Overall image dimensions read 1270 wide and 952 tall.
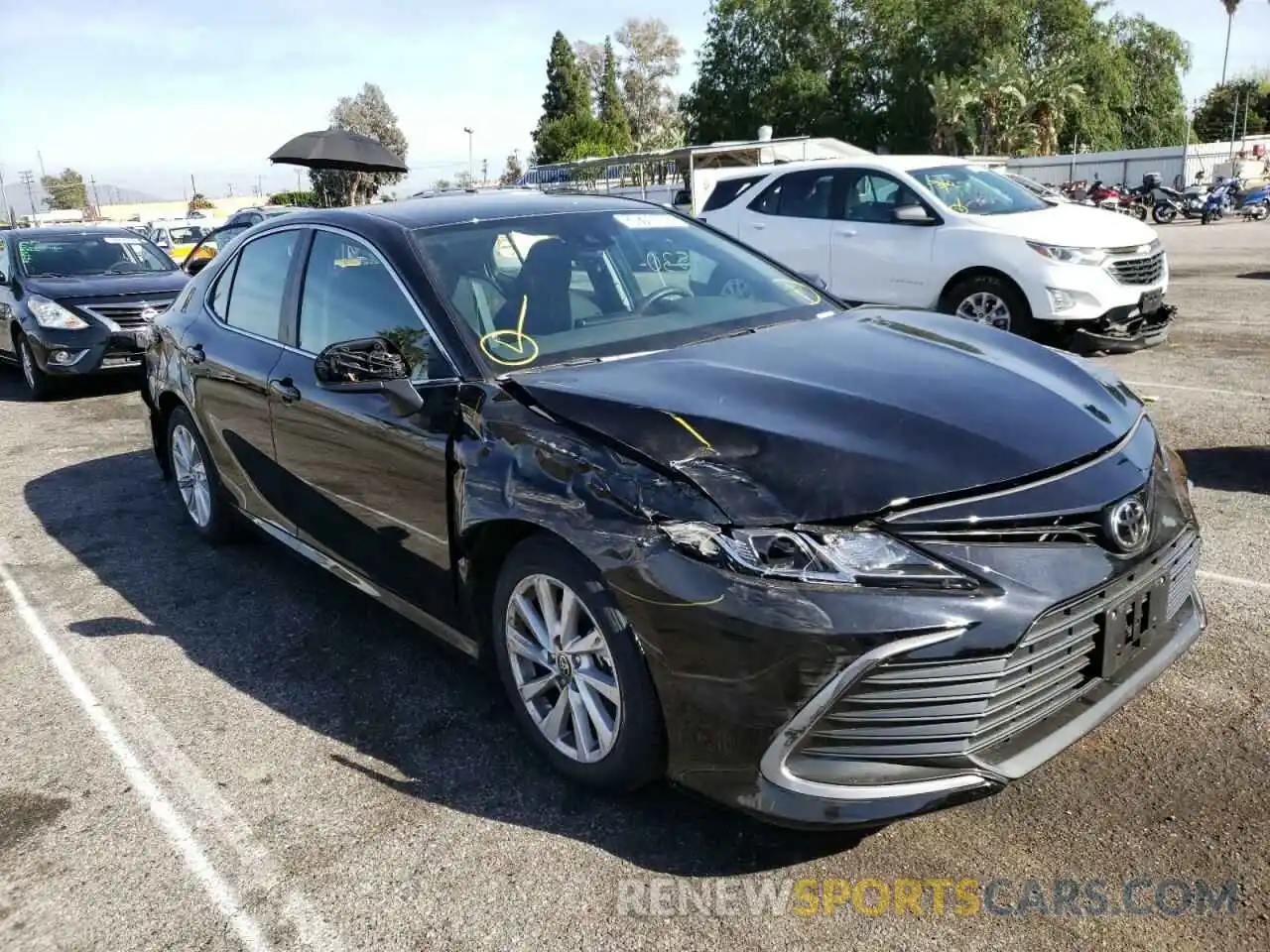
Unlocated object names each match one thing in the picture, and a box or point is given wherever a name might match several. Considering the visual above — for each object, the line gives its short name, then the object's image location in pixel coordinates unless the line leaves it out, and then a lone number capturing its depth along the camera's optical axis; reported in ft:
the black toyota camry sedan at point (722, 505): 7.82
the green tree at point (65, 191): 398.52
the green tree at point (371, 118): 208.74
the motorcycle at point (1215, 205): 92.02
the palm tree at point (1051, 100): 168.04
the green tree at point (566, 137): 203.92
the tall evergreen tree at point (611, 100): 253.65
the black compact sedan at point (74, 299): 32.24
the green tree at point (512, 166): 310.86
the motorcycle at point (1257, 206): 93.76
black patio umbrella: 60.23
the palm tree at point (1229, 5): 286.46
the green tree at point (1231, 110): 227.40
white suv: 27.66
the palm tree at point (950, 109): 162.61
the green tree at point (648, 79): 273.33
